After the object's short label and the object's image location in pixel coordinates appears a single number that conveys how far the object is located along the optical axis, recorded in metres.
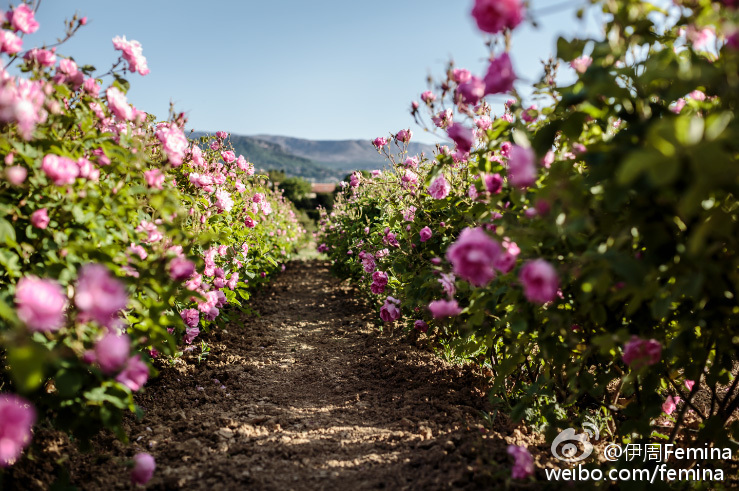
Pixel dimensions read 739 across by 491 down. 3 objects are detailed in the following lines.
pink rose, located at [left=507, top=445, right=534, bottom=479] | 1.62
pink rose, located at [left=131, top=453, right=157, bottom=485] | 1.73
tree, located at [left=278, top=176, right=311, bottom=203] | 28.89
